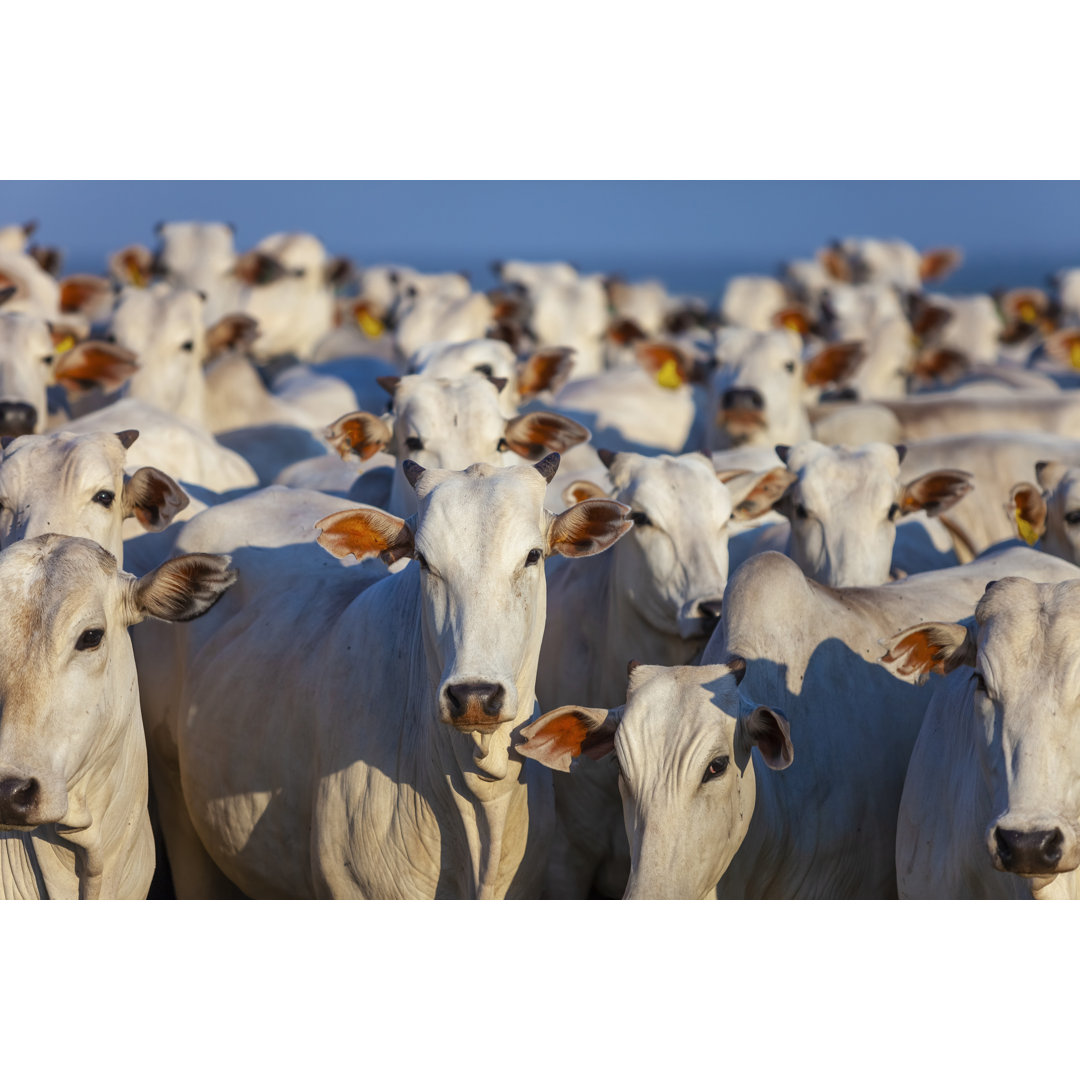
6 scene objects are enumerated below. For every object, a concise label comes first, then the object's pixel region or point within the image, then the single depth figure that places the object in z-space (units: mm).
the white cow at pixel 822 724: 10336
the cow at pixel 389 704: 8906
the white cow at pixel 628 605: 11609
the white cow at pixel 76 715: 8211
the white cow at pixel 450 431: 13094
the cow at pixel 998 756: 7996
